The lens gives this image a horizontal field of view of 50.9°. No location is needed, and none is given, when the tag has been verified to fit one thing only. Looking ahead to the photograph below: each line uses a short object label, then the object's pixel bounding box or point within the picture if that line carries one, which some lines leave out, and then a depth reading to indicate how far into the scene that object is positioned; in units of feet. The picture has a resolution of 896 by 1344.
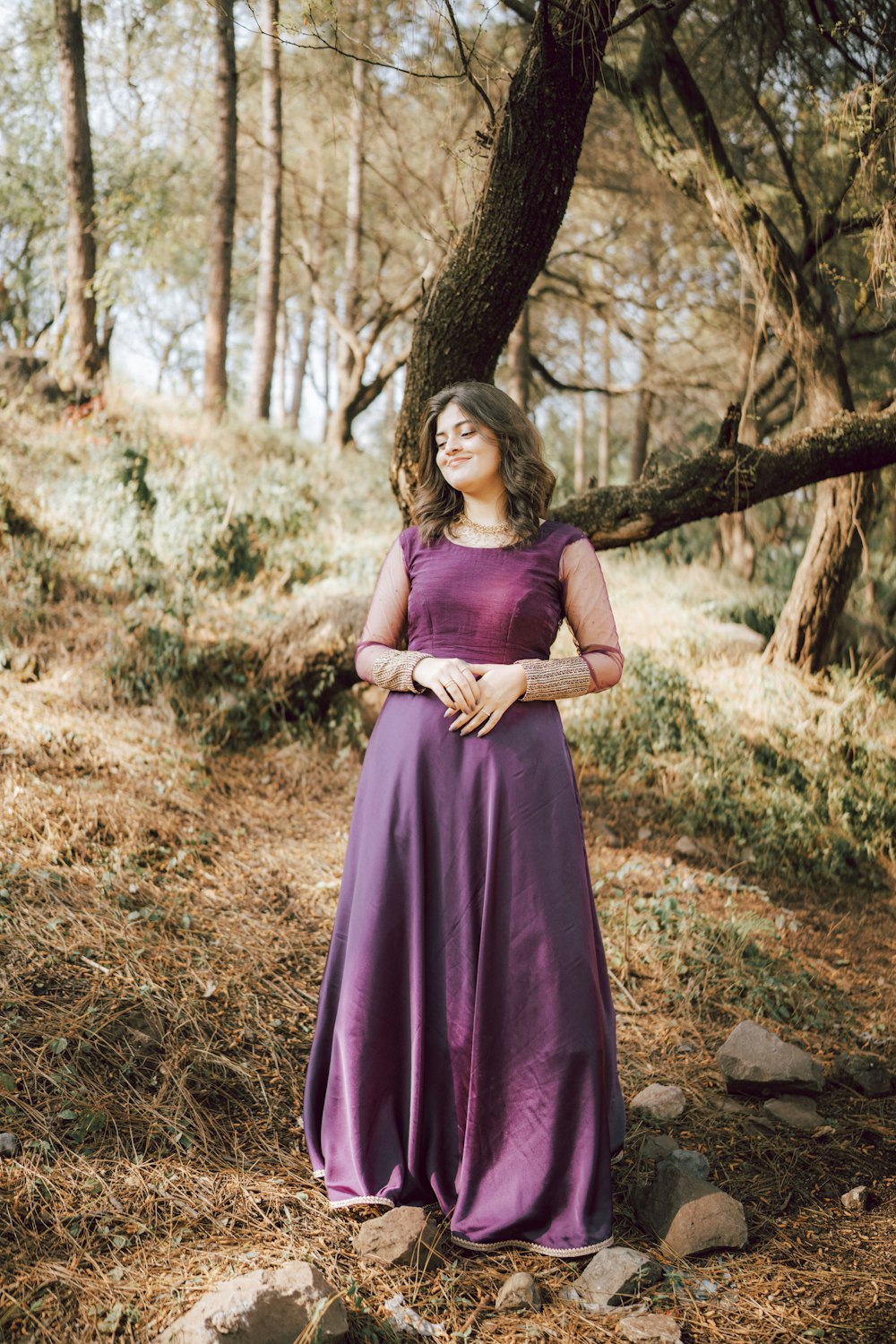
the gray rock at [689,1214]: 7.38
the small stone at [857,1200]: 8.04
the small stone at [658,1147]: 8.69
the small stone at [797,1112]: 9.47
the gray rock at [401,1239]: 6.92
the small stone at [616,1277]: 6.81
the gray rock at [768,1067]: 9.89
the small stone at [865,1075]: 10.26
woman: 7.30
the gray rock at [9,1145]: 7.16
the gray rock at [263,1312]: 5.70
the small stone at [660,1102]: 9.46
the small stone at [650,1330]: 6.39
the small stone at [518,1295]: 6.68
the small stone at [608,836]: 15.96
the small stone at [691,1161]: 8.29
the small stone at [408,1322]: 6.43
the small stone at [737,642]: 22.81
